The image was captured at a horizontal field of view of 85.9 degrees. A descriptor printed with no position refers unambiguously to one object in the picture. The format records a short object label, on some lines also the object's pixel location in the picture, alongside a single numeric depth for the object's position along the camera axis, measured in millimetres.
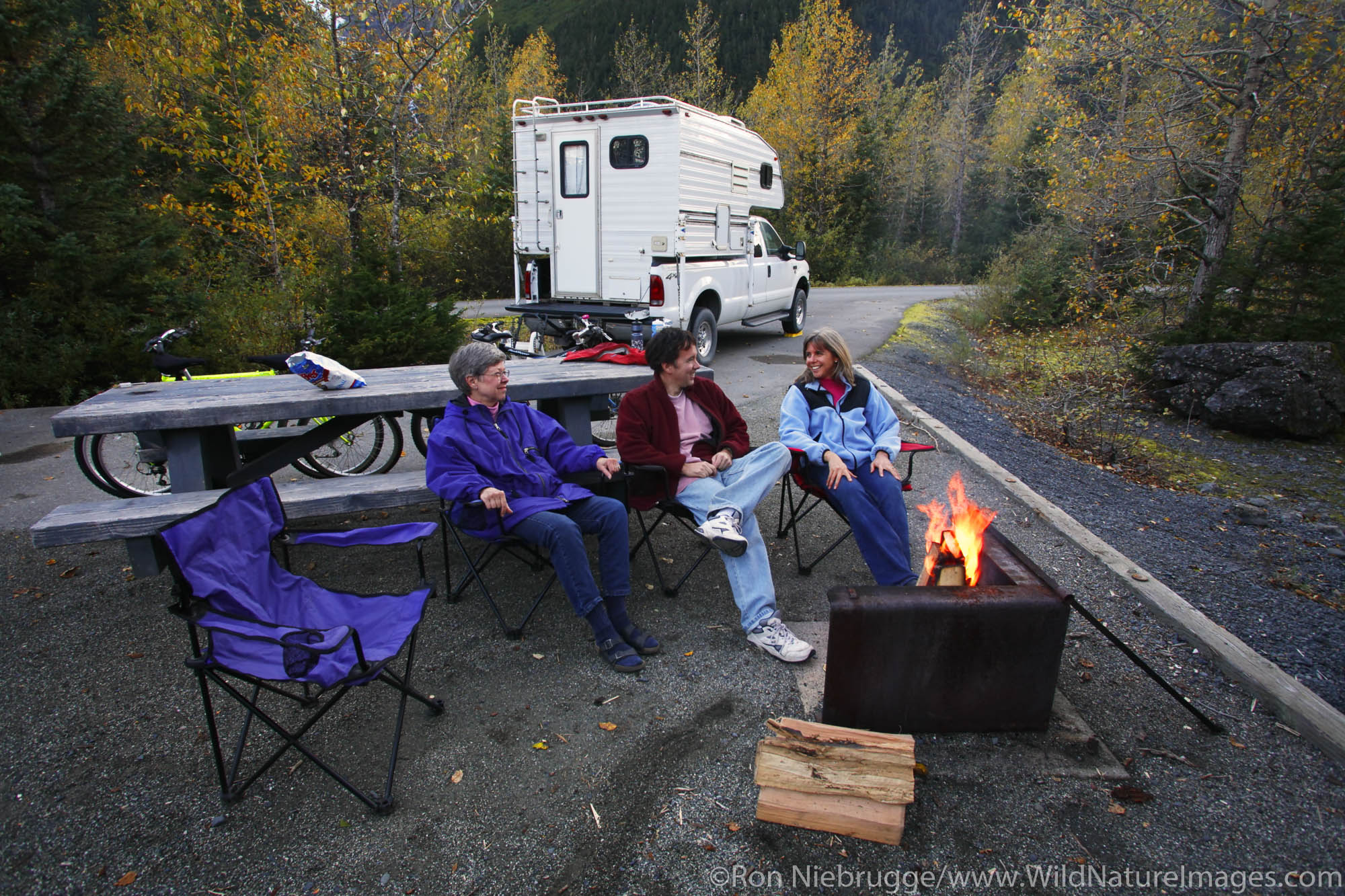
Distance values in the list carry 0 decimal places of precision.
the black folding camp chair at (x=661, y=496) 3486
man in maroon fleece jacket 3125
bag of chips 3809
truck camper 8406
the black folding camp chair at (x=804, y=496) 3594
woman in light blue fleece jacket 3250
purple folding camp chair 2201
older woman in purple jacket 3008
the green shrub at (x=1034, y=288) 13938
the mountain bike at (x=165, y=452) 4438
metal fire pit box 2422
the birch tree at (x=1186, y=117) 8078
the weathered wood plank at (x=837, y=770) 2186
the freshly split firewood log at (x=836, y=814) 2137
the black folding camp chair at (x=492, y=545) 3154
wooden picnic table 3350
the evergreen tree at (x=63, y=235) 7492
